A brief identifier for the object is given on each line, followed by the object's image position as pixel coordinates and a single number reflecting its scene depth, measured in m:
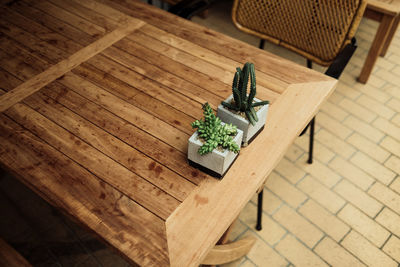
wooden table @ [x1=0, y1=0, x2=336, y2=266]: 1.14
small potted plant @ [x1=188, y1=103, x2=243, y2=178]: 1.16
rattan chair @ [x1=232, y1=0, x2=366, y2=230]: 1.86
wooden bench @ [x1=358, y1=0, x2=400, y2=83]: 2.48
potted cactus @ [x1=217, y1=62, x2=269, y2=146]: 1.21
